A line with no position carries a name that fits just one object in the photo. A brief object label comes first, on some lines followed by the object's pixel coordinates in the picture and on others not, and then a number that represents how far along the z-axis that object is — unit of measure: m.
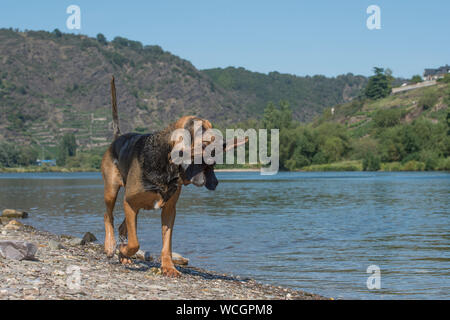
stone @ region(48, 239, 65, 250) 12.22
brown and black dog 7.77
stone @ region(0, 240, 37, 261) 9.21
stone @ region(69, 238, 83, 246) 14.28
